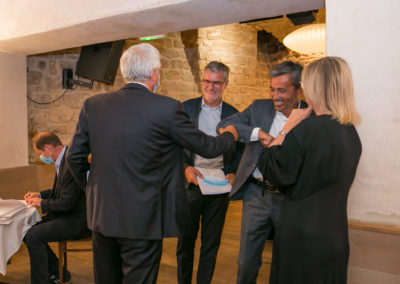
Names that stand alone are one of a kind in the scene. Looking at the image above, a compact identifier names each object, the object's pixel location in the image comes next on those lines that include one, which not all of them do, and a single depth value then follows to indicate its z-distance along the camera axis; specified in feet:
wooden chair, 9.37
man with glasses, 8.48
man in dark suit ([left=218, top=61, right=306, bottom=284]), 6.93
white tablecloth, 8.22
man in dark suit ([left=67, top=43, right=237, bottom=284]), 5.38
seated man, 8.66
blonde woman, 4.88
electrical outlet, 15.97
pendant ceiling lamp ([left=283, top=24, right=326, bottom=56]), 14.83
